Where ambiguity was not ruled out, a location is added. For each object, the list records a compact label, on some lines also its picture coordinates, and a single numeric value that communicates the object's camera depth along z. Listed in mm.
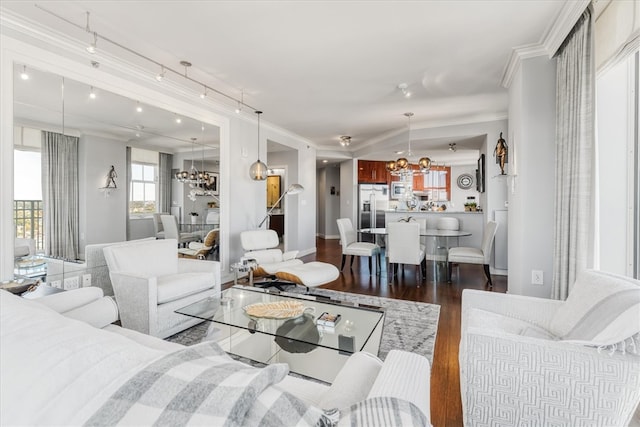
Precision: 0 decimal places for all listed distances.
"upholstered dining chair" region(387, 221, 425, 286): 4293
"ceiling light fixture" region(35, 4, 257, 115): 2368
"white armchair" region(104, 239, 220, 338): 2449
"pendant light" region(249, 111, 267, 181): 4980
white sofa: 674
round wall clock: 10641
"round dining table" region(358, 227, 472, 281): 4648
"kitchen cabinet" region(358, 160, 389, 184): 8609
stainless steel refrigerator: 8680
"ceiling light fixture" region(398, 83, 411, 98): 3754
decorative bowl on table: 2175
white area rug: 2486
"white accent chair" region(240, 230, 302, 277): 3836
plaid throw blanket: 569
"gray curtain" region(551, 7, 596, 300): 2184
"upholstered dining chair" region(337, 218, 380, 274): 4918
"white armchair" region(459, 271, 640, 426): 1212
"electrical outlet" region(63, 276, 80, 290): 2854
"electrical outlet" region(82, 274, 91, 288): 2981
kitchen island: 5902
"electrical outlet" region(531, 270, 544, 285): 2809
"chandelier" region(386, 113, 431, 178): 5766
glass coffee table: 1911
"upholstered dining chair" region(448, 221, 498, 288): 4141
